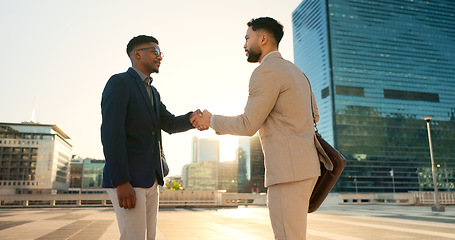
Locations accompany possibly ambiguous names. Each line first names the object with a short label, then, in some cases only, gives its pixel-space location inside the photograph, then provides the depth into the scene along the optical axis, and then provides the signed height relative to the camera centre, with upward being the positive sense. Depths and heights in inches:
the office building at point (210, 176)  6791.3 +67.7
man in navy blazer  89.3 +11.4
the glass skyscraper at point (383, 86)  4274.1 +1276.6
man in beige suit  82.6 +12.4
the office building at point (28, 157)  3501.5 +253.0
